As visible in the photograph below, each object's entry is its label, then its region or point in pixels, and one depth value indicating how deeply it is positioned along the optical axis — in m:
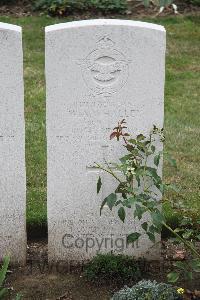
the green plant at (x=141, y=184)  5.60
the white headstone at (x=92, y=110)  5.72
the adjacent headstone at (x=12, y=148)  5.73
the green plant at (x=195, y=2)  13.44
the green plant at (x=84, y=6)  12.81
